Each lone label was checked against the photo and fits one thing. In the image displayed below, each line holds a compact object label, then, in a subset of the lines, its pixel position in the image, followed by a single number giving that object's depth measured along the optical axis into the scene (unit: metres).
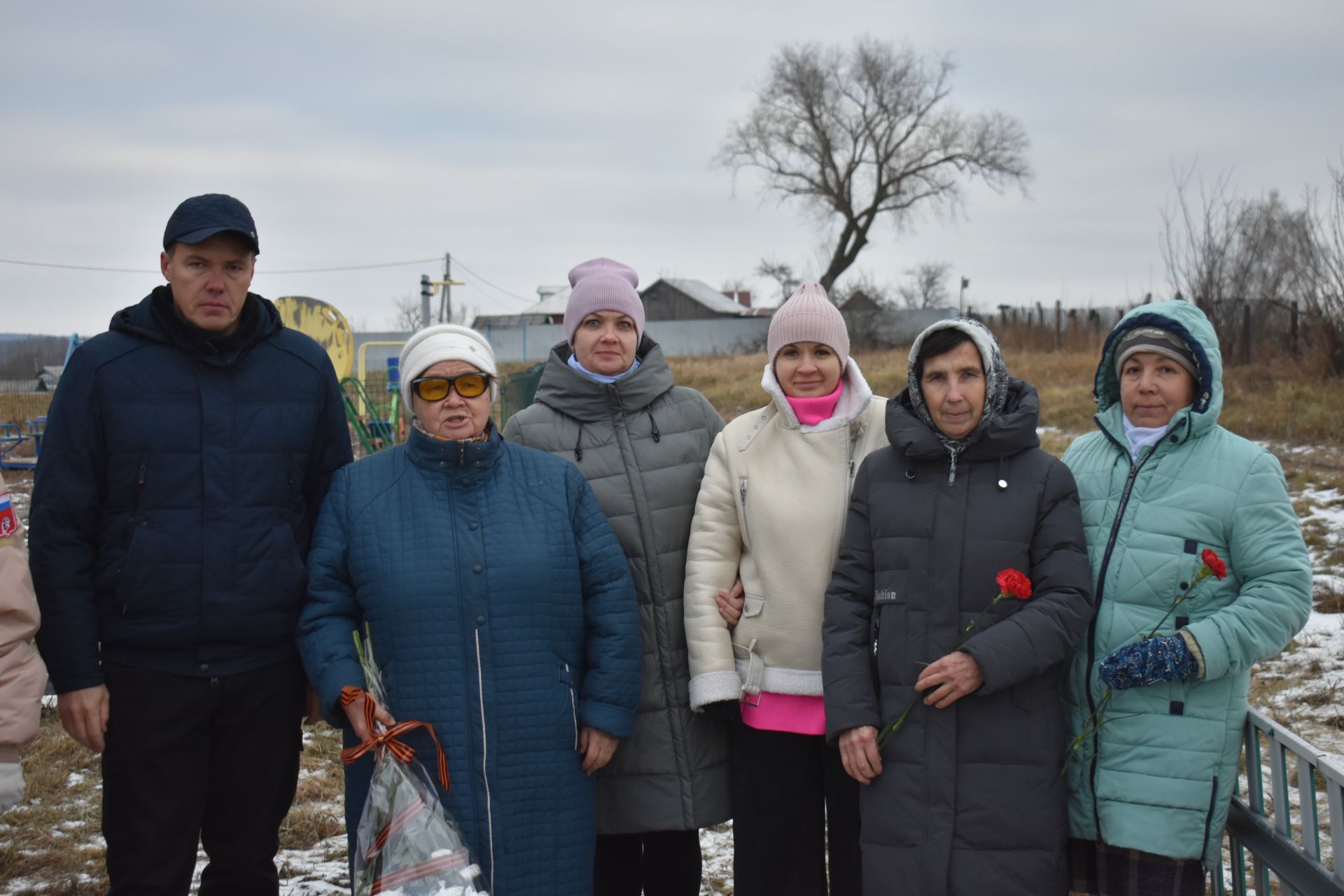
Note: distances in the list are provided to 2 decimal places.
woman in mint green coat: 2.29
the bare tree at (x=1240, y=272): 14.77
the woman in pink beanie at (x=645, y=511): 2.90
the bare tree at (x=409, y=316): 54.96
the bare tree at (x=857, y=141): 36.75
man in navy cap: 2.57
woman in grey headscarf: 2.37
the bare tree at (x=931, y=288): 40.25
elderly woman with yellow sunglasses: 2.53
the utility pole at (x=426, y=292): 20.66
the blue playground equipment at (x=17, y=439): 16.02
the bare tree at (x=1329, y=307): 12.32
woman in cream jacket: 2.74
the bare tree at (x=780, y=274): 40.12
